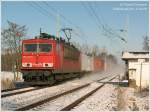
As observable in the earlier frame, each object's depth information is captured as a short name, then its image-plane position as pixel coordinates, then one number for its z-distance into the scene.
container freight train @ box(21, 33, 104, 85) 22.56
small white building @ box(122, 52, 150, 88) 21.31
